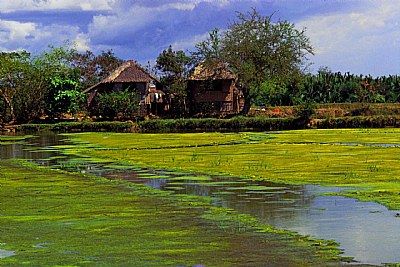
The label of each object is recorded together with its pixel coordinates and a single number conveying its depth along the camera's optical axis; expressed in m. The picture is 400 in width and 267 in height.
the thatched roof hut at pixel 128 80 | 74.00
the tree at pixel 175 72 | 71.81
